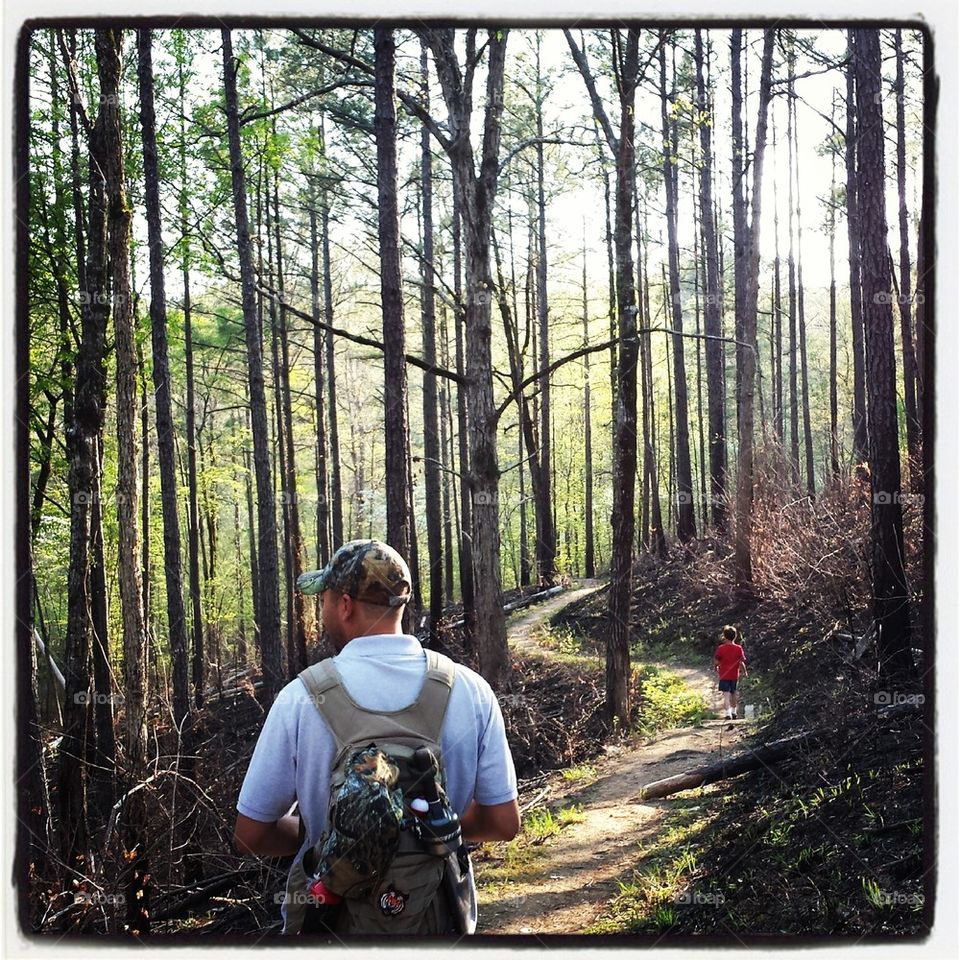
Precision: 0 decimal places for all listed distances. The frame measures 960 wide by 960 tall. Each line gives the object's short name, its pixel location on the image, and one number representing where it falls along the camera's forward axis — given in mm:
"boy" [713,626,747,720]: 9211
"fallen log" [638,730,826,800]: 6387
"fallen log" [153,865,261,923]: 5434
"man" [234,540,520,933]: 2443
